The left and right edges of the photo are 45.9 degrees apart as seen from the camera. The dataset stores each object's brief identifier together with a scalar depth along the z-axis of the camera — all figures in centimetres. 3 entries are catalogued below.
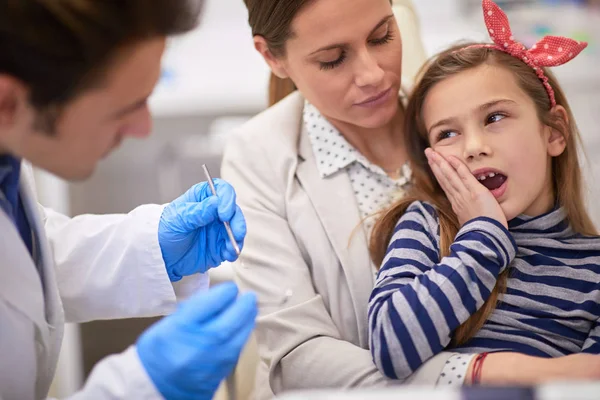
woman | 144
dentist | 95
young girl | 128
